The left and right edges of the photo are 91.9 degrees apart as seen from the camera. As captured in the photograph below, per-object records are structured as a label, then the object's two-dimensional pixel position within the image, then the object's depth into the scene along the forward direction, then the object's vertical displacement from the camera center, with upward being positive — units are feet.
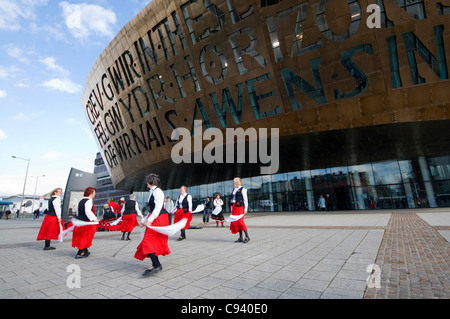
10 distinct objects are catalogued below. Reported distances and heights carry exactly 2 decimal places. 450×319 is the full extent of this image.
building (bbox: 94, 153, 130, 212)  202.24 +22.49
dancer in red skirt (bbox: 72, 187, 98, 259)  20.16 -1.71
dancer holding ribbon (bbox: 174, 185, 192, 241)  27.81 +0.22
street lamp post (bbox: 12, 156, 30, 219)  124.79 +24.24
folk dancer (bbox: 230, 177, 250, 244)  23.98 +0.03
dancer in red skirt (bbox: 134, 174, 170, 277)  13.48 -1.52
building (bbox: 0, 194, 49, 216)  231.81 +14.59
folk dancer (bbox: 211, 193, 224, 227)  42.57 -0.72
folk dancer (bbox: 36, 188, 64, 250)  24.90 -0.85
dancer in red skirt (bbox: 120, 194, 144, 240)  30.55 -0.62
